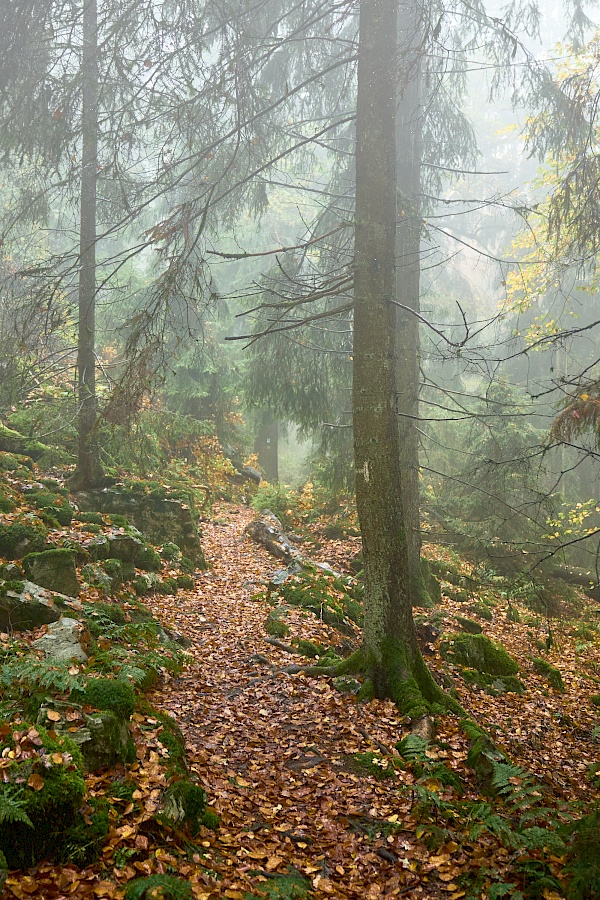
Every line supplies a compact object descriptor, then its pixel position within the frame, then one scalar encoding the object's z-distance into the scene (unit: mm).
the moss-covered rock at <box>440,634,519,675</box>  7383
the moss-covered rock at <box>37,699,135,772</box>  3545
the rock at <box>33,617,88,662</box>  4668
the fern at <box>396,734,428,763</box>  4676
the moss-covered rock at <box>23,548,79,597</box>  5948
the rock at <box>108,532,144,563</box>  7906
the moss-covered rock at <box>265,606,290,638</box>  7293
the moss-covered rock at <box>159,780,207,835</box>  3363
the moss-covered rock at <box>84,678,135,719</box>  3932
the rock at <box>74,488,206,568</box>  9359
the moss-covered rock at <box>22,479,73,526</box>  7852
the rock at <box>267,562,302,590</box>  9234
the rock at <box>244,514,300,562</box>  10930
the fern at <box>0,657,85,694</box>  3844
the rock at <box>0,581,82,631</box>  4973
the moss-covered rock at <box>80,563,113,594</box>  6785
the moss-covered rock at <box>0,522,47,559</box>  6324
